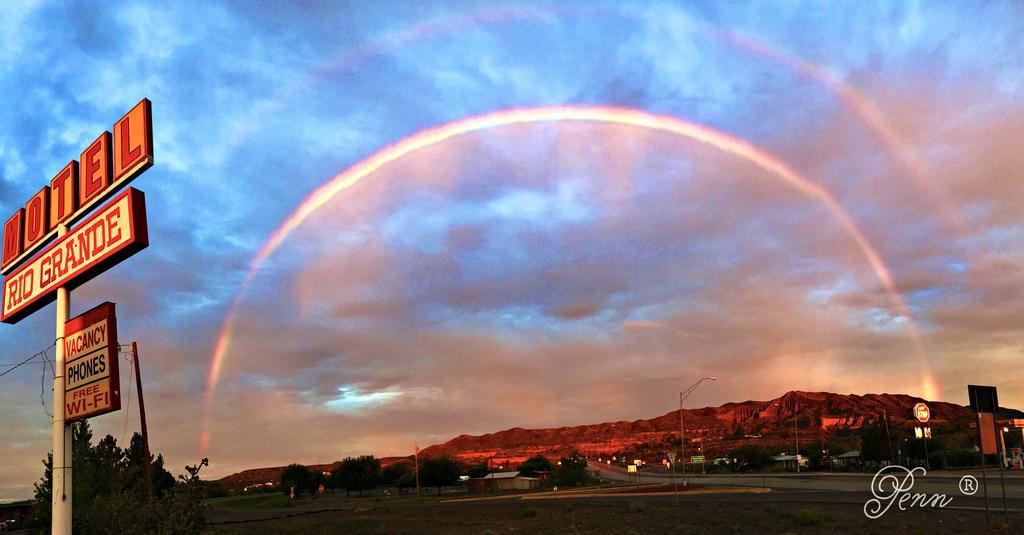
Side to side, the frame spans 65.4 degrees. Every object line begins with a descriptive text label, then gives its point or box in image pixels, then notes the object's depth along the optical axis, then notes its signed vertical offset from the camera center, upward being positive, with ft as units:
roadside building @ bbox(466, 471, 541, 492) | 434.30 -49.29
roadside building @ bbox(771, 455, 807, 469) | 478.59 -54.05
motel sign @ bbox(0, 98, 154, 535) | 63.62 +14.15
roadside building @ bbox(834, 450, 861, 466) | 469.98 -52.89
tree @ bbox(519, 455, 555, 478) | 618.11 -59.36
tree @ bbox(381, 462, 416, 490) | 564.06 -51.47
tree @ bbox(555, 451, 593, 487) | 437.99 -47.21
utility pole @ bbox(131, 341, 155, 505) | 160.85 +1.65
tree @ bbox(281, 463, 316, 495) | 538.88 -49.24
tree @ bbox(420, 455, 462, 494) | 515.50 -48.44
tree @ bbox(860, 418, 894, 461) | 416.87 -38.98
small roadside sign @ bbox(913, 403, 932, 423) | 385.17 -21.94
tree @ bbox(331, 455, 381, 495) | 518.78 -46.70
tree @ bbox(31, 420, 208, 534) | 63.77 -9.20
